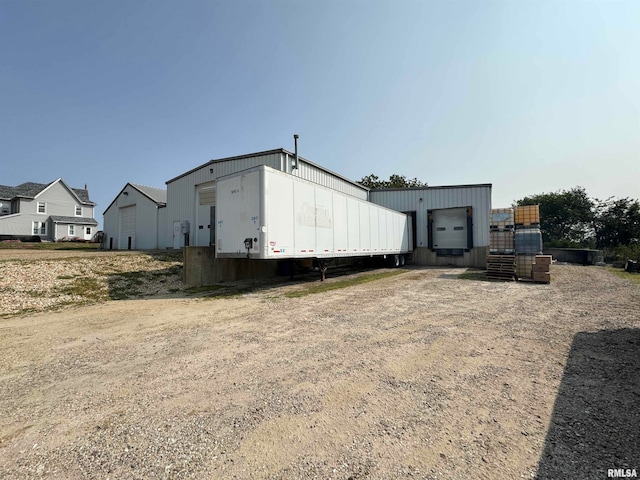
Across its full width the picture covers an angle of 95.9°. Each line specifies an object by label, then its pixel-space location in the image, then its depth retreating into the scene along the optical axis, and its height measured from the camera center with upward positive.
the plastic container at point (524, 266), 13.59 -0.95
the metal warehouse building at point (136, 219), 25.00 +2.52
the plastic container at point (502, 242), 14.57 +0.20
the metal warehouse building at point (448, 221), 21.88 +2.03
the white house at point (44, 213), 36.69 +4.53
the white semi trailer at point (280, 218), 9.86 +1.08
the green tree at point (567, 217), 41.75 +4.41
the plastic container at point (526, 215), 14.61 +1.57
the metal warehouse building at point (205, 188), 17.50 +4.44
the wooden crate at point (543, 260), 12.83 -0.63
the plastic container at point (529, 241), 13.77 +0.23
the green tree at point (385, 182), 46.28 +10.36
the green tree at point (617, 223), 35.81 +2.92
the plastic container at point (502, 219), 14.85 +1.41
